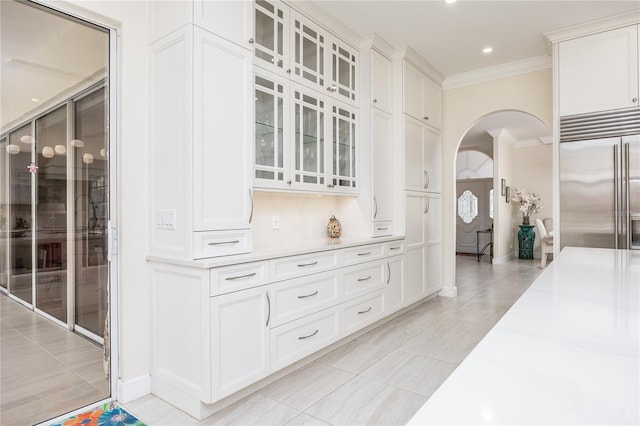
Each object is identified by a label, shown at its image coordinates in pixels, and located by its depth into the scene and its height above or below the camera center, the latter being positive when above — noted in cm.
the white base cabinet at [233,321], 213 -71
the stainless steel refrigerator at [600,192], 336 +17
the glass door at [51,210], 216 +2
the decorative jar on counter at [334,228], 367 -16
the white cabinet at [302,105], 277 +90
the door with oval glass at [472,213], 1010 -5
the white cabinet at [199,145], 218 +42
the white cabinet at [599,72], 337 +130
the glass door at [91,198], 235 +9
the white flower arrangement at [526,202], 862 +21
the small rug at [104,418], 210 -119
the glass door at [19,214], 202 -1
